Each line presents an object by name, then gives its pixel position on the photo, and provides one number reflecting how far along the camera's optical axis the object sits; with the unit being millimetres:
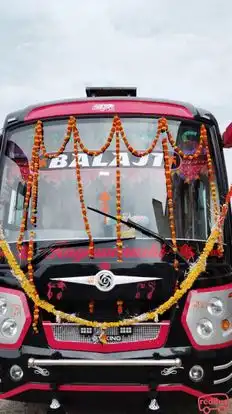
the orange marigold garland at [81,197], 4681
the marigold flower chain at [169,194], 4768
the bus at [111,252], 4477
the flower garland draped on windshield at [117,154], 4898
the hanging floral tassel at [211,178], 5020
